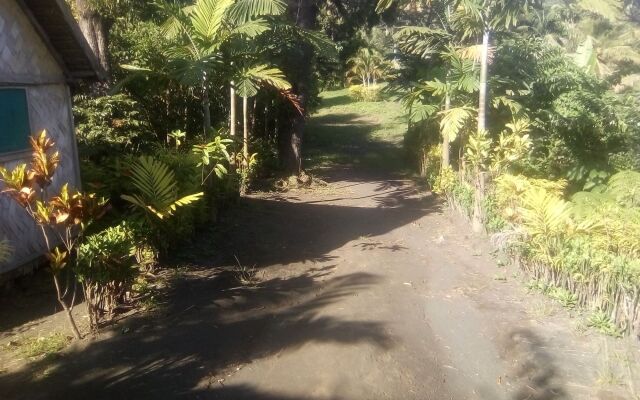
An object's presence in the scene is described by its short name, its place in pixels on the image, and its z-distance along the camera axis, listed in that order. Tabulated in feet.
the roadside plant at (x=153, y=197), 22.40
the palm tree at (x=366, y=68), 118.25
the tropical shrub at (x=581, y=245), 18.33
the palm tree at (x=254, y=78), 26.89
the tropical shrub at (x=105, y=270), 17.44
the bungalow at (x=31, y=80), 20.92
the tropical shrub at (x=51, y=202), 15.76
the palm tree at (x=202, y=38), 26.26
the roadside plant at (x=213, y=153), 26.27
